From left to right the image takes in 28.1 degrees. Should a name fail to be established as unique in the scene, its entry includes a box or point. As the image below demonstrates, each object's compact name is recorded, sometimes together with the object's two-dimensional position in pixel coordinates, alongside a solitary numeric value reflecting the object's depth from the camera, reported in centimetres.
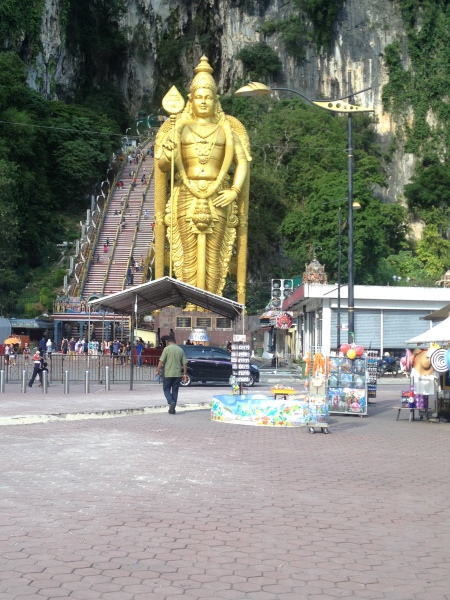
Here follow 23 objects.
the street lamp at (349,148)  1719
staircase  4812
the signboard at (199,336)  3329
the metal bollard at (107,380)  2258
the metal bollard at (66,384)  2113
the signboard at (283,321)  4131
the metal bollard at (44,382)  2143
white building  3700
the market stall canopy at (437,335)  1628
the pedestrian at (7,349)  3367
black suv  2628
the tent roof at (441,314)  2031
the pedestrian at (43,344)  3669
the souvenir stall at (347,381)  1655
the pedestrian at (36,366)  2311
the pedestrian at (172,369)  1611
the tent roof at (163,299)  2492
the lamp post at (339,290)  3145
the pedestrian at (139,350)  2950
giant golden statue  4003
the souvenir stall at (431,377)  1619
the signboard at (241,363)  1895
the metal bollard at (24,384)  2113
